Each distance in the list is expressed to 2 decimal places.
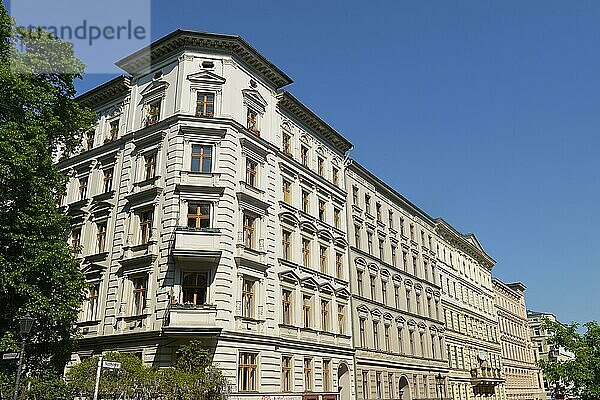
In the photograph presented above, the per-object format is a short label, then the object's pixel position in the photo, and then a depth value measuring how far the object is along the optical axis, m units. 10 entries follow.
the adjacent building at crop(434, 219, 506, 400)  58.31
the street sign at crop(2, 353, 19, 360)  19.33
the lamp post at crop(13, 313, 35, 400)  18.83
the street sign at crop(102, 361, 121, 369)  18.25
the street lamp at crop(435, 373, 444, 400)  48.75
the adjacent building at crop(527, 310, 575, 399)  109.84
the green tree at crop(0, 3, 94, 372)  23.45
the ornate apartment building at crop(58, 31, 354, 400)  26.88
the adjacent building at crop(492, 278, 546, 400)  78.94
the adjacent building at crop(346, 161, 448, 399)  41.03
